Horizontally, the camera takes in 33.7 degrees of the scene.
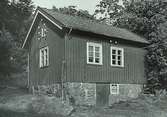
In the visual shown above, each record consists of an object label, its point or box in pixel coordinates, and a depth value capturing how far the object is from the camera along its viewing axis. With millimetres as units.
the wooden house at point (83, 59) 19266
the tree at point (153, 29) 24297
